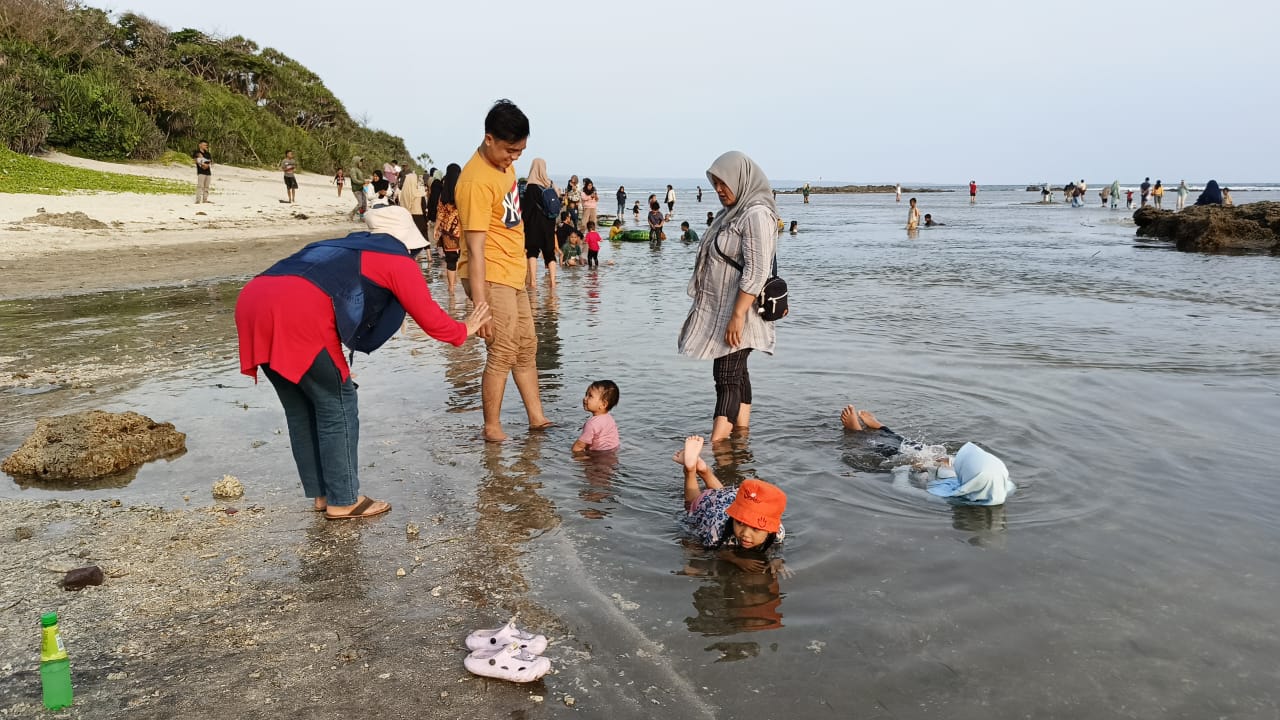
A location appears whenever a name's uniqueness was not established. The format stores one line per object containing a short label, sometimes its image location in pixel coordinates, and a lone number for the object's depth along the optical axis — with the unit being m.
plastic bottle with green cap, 2.77
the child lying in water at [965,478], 4.90
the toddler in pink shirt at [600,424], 5.92
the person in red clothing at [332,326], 4.12
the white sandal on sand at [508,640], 3.24
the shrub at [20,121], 25.23
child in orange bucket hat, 4.14
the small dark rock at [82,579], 3.82
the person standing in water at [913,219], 34.18
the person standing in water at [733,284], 5.39
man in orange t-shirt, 5.43
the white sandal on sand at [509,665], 3.13
